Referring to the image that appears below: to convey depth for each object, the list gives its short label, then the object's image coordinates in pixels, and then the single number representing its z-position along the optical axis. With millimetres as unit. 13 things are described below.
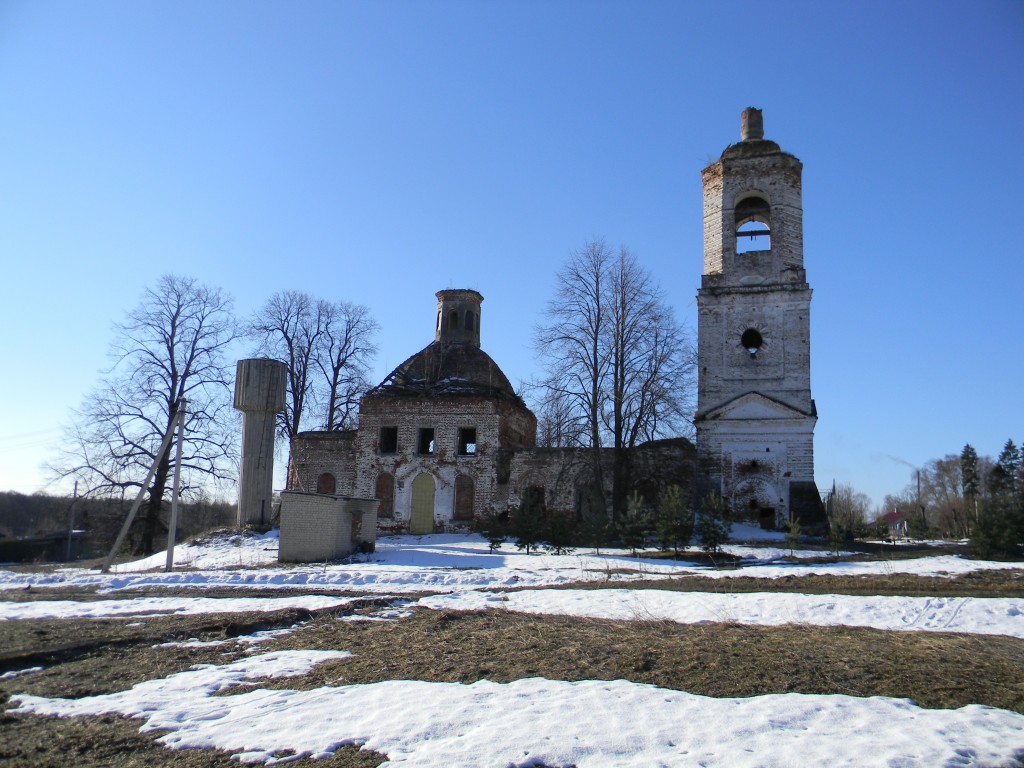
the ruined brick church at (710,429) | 28609
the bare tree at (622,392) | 28922
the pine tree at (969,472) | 66250
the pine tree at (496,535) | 23516
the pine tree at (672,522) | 21281
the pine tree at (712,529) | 21172
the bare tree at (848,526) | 23025
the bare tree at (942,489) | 68375
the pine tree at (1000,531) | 21406
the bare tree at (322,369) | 38656
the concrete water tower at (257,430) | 26562
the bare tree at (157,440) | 29062
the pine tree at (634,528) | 21844
